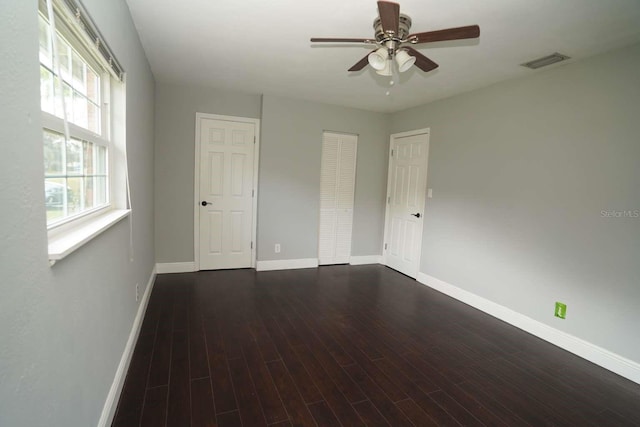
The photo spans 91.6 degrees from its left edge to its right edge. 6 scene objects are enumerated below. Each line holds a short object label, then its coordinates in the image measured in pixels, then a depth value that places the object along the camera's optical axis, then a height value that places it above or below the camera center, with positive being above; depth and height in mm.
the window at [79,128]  1128 +220
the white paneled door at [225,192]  4297 -155
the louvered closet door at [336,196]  4867 -153
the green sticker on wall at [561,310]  2787 -1023
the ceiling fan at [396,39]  1694 +902
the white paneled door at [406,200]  4445 -162
